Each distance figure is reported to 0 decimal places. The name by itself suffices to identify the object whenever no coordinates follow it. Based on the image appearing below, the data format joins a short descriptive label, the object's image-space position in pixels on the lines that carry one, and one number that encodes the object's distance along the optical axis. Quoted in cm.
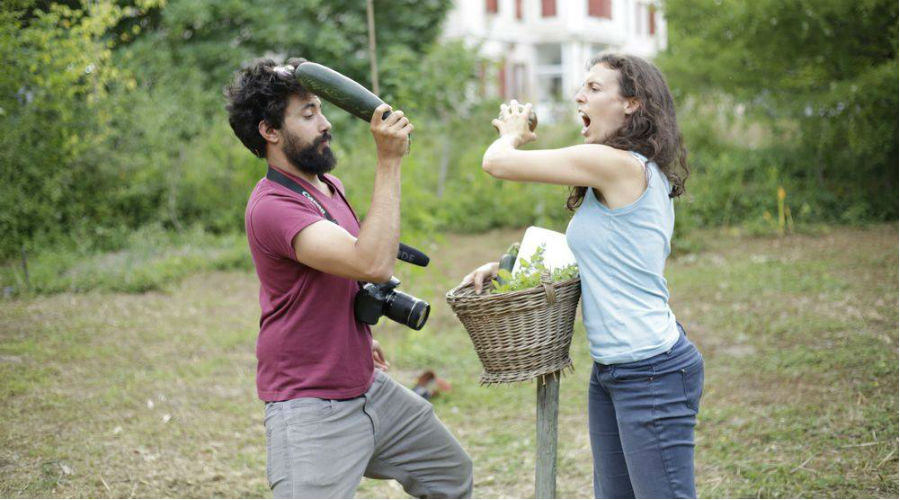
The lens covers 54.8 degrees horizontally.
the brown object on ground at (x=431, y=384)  582
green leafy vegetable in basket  274
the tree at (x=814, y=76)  977
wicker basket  265
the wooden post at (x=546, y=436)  295
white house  2411
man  255
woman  257
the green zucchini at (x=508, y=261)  298
